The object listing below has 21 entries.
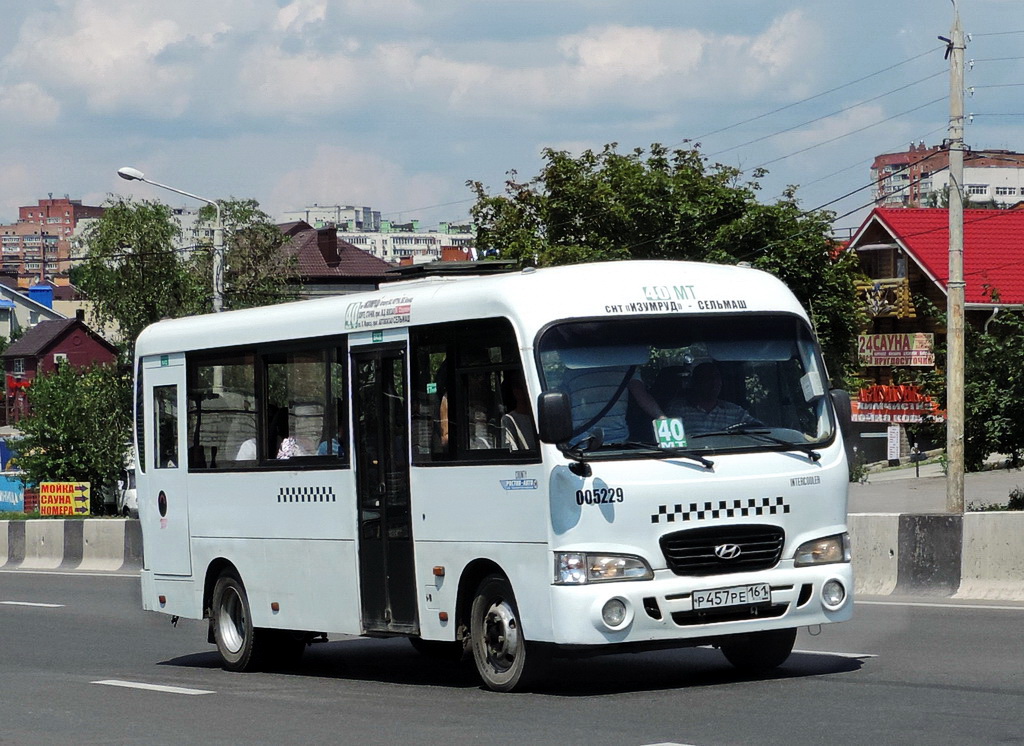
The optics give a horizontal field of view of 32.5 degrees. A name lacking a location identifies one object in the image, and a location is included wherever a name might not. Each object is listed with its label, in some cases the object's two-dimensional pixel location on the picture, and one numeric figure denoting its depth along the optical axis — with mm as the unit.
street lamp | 37750
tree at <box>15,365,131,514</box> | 71562
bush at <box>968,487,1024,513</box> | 28039
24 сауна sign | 67375
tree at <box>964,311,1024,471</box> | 26391
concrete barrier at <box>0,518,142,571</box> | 29750
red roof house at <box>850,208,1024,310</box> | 66000
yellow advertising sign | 62188
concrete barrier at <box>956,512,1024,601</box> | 16484
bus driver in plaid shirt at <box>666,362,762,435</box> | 10531
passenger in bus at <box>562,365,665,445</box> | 10344
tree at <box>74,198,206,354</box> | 48281
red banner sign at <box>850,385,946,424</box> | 62625
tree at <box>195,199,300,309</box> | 52125
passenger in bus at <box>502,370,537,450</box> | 10445
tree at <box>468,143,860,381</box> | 57125
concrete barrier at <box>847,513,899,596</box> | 17922
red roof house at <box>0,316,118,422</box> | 146125
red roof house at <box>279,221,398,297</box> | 116062
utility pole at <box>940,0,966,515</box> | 23219
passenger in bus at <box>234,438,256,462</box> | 13509
